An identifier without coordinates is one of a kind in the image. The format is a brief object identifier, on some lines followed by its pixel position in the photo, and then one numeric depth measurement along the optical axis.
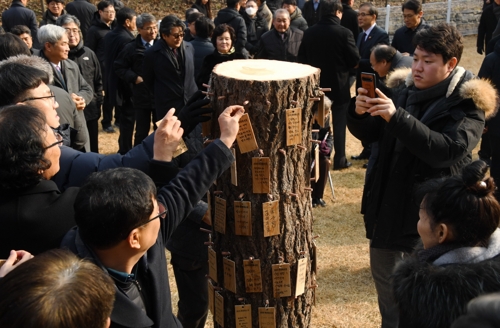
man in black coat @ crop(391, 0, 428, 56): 7.39
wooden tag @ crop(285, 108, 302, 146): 2.77
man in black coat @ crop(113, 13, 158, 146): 7.09
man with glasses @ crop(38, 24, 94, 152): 5.30
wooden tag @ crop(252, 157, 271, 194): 2.82
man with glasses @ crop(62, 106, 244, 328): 1.93
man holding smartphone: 3.10
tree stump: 2.75
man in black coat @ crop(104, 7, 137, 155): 7.50
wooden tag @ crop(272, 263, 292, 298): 3.02
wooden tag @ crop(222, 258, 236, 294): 3.04
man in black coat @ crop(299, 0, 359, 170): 7.20
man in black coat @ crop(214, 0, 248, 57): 9.27
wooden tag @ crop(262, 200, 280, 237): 2.91
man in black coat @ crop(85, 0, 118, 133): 8.30
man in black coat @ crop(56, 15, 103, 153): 6.43
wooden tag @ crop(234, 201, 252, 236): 2.92
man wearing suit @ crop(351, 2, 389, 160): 7.68
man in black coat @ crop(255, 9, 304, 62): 8.29
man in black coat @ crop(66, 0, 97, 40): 10.16
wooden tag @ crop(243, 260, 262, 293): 3.01
